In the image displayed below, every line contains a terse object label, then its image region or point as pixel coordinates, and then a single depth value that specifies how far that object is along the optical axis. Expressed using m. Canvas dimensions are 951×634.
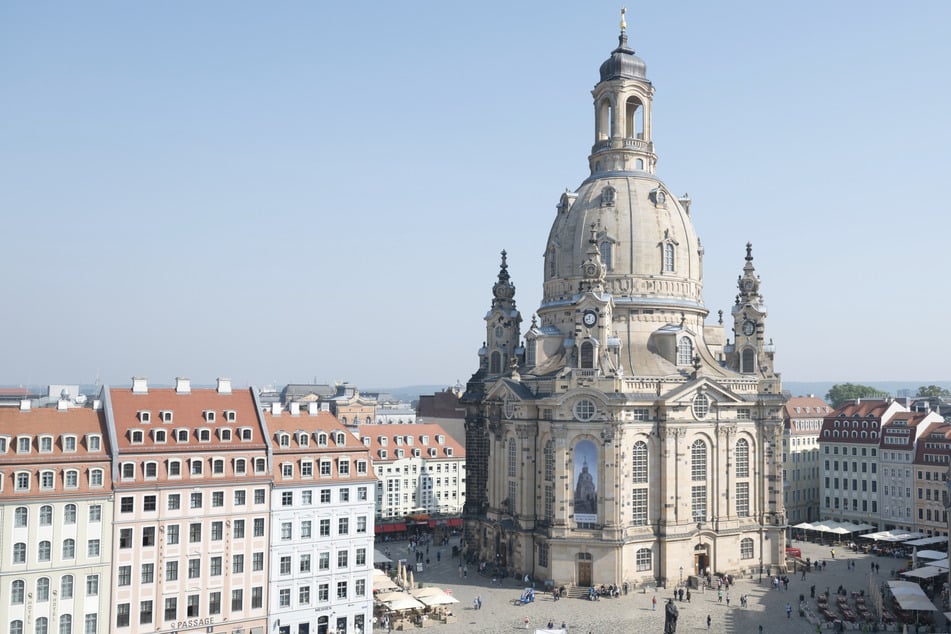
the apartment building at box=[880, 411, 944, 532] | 103.12
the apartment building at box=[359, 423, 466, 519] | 111.81
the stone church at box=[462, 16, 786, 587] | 80.38
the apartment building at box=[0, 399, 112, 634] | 53.16
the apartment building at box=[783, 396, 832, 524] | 116.25
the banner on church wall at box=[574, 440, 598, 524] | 79.81
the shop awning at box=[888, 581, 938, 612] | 64.75
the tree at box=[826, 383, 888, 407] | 185.12
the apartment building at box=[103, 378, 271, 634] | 56.84
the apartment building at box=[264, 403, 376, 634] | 61.56
